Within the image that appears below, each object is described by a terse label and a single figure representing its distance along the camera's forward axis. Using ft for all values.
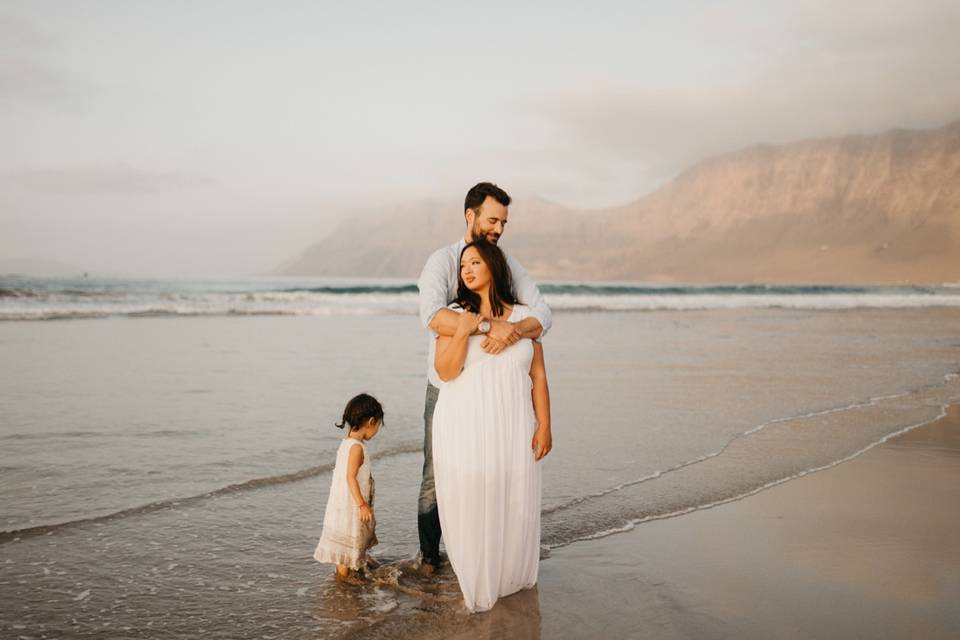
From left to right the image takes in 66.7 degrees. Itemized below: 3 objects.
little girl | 14.05
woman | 12.21
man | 12.01
